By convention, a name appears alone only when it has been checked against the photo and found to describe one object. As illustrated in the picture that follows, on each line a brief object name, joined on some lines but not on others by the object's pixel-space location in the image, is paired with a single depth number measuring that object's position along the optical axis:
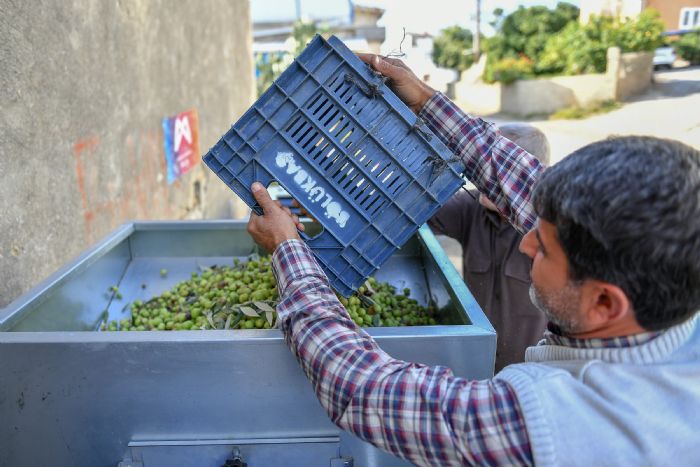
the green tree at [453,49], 33.69
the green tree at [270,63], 14.63
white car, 26.95
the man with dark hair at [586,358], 1.12
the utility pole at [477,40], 31.98
